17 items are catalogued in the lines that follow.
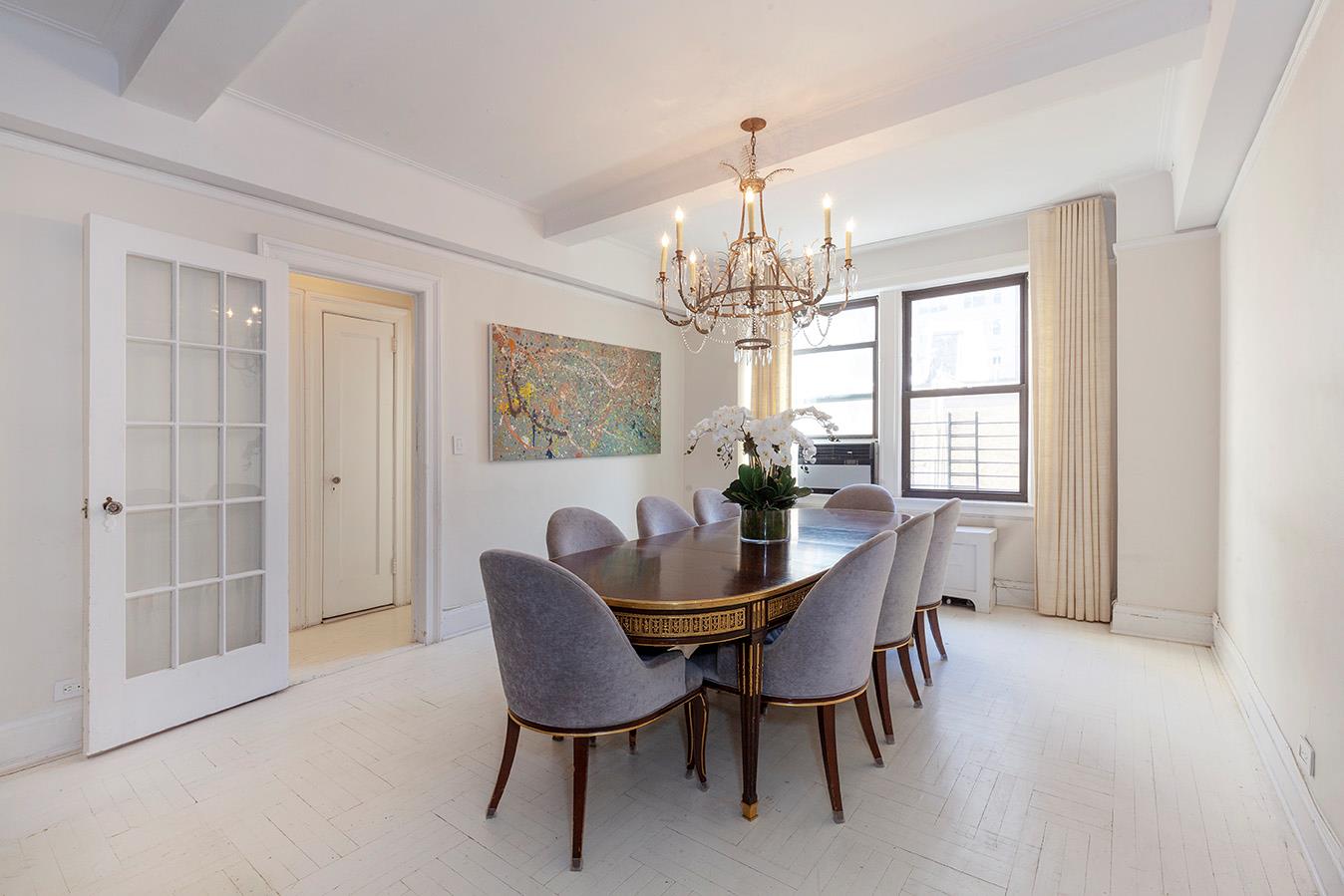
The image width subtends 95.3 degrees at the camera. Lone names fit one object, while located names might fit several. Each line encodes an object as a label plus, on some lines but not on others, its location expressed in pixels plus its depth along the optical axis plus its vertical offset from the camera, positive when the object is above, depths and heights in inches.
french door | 93.0 -5.3
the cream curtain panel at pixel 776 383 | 209.0 +22.5
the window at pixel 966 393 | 178.7 +16.7
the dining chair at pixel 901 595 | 91.6 -22.6
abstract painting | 160.6 +14.8
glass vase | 104.6 -13.3
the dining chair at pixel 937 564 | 109.6 -21.5
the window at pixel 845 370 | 201.8 +26.4
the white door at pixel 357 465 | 167.9 -4.8
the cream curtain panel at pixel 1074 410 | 152.6 +9.7
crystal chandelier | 102.3 +28.6
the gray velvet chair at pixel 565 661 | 64.2 -23.4
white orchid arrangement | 101.0 -0.1
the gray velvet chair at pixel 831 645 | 73.6 -24.4
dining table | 69.4 -17.0
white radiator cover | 165.3 -32.8
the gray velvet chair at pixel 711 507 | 149.8 -15.1
